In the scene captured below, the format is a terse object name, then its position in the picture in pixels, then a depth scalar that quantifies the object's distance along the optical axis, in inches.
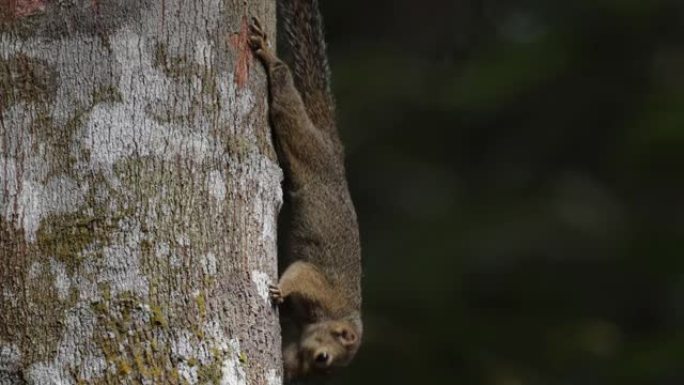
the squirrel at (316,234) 434.0
